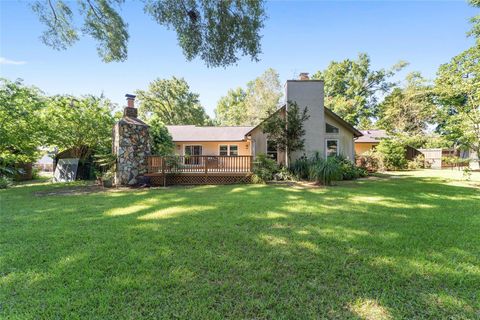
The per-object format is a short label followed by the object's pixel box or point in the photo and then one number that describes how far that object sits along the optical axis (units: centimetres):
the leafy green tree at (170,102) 3338
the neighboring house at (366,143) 2233
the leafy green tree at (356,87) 3253
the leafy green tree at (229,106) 4069
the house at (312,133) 1266
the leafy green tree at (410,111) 2320
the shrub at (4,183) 1089
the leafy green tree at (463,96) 978
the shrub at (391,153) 1892
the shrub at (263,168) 1092
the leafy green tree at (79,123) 1219
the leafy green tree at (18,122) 1100
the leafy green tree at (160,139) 1387
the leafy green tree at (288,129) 1170
